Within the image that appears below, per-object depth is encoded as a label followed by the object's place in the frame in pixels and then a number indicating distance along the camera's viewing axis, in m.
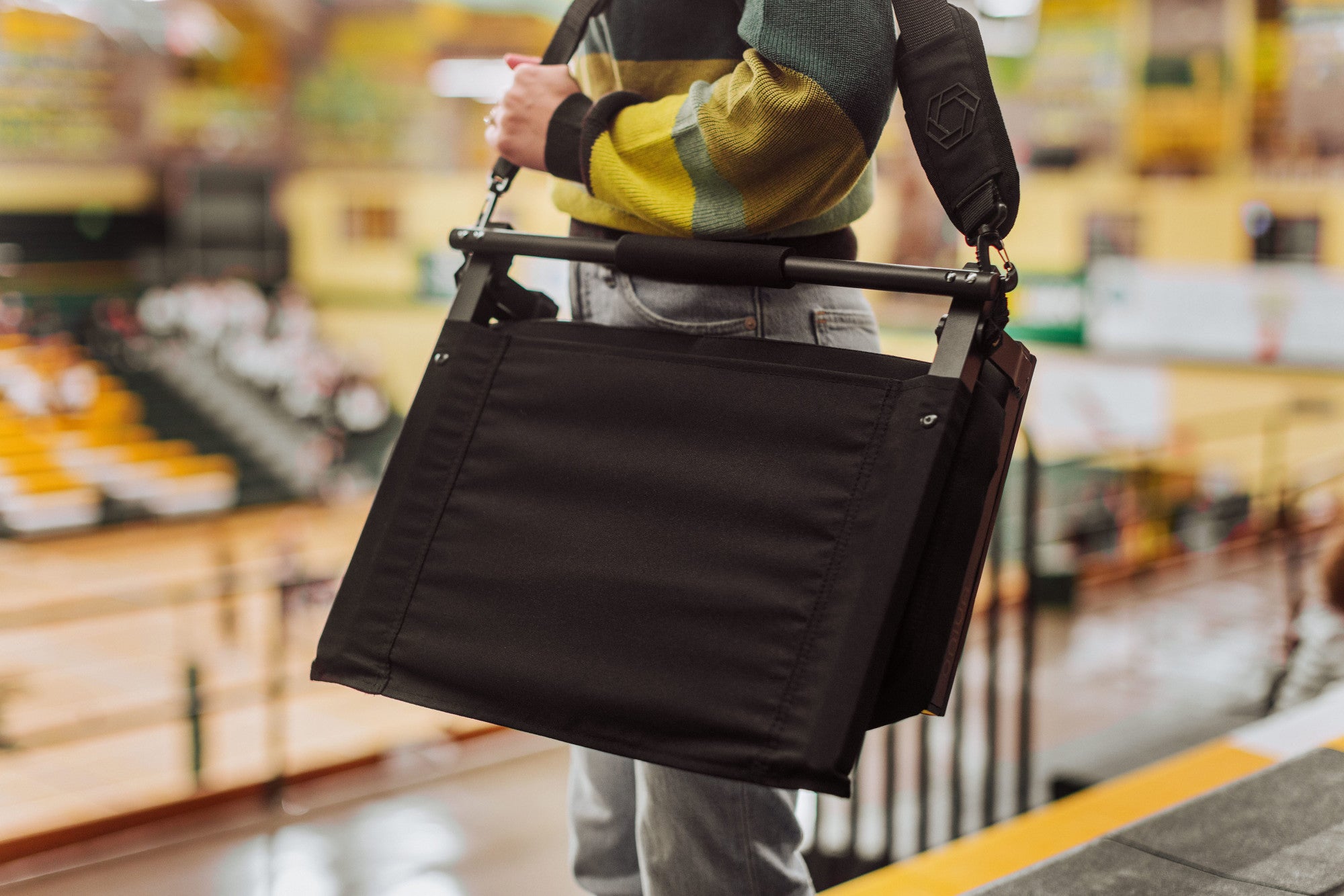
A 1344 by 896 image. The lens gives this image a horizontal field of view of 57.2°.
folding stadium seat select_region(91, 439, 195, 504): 13.56
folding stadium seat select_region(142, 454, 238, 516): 13.80
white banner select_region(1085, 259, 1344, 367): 10.00
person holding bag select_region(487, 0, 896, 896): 0.98
